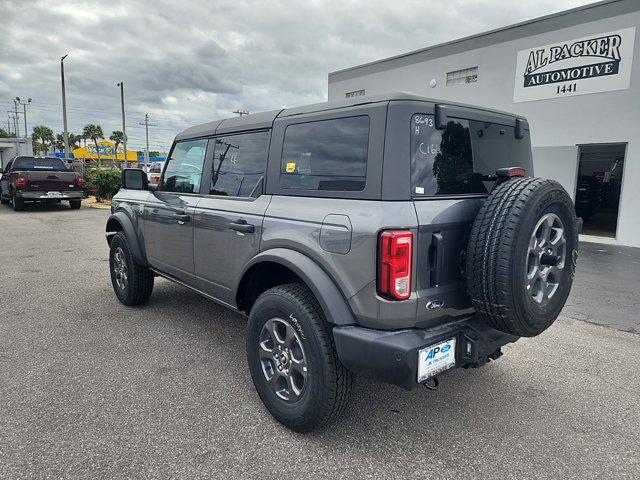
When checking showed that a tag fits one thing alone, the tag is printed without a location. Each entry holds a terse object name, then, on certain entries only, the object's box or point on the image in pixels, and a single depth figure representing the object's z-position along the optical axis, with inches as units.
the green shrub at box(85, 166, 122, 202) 691.4
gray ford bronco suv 87.0
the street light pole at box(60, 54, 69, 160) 973.6
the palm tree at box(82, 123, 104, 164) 2972.2
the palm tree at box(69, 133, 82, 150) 3019.2
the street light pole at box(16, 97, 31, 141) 2601.1
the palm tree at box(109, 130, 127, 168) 3095.5
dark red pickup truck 562.9
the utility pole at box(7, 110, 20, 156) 2939.0
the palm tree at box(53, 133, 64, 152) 3475.9
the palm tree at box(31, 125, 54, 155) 3388.3
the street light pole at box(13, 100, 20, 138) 2846.0
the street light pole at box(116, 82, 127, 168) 1390.9
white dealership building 388.2
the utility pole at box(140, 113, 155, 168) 2620.6
